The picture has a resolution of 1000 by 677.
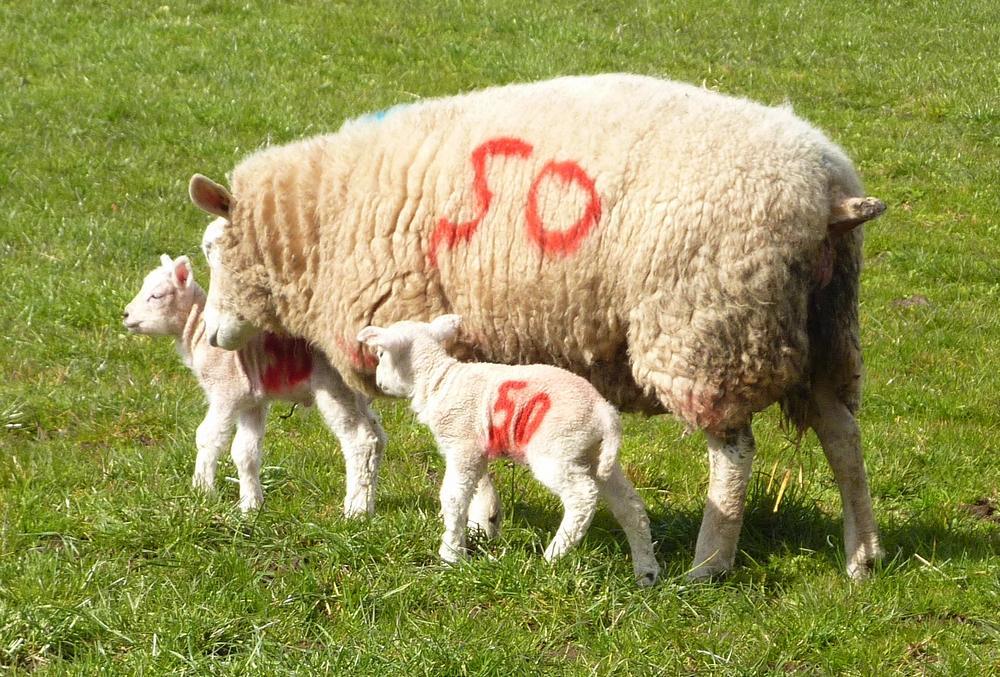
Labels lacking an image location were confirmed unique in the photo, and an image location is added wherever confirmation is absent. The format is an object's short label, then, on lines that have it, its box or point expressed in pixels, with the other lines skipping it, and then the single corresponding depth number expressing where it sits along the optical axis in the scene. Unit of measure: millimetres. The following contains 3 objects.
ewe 4656
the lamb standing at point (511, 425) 4535
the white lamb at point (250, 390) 5449
